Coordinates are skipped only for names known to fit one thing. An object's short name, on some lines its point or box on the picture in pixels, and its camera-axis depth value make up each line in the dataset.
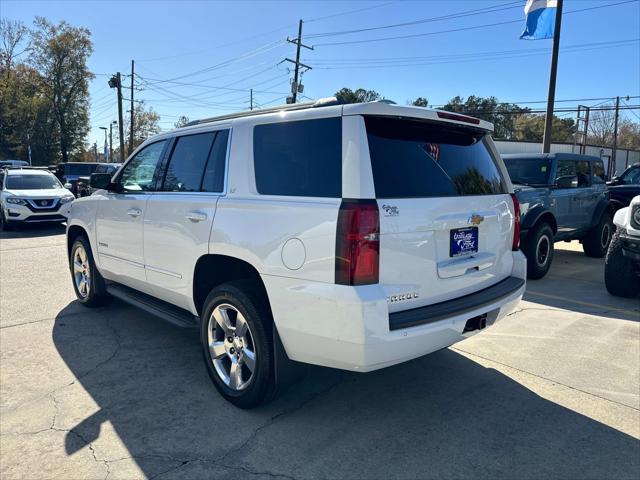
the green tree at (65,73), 47.28
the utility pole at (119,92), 36.72
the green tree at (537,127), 64.69
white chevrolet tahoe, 2.67
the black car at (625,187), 10.82
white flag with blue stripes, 14.44
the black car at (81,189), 17.29
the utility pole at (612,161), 39.12
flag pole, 14.48
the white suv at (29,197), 12.77
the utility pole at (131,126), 46.97
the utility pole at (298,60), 38.33
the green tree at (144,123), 70.81
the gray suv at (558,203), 7.59
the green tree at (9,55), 49.70
